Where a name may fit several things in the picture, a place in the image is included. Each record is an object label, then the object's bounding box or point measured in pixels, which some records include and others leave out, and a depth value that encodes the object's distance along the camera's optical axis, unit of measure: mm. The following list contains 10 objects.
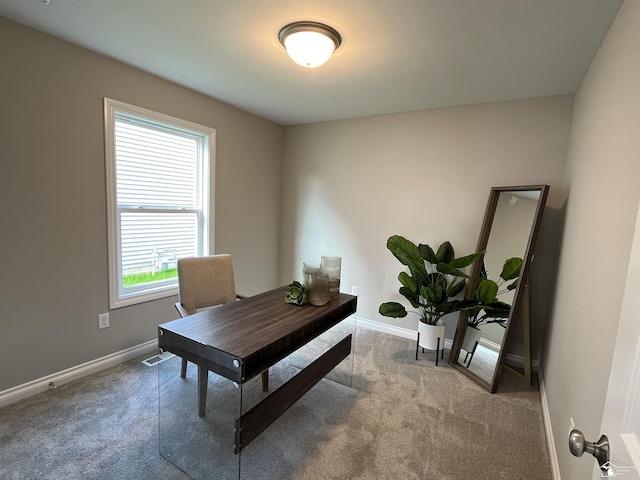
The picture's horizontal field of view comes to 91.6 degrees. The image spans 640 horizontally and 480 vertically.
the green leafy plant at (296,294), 2115
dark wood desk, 1460
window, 2545
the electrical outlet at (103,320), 2506
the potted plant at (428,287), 2811
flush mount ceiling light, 1812
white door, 587
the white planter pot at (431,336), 2867
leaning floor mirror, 2504
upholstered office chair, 2409
